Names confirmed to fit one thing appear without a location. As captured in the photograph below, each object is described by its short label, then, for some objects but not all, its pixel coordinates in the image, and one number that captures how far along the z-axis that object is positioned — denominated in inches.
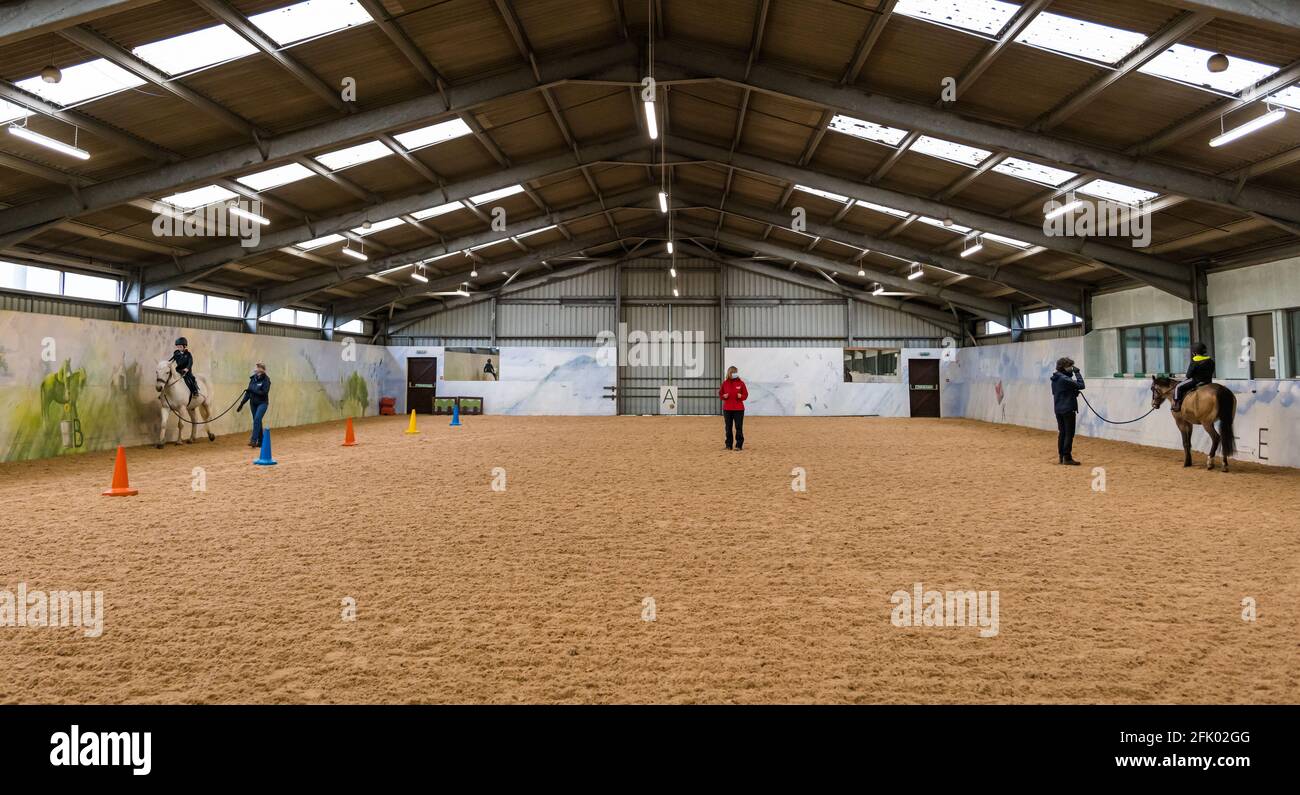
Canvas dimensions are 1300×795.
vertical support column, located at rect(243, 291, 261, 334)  890.7
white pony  554.9
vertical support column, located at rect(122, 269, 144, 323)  698.2
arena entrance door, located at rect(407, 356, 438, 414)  1188.5
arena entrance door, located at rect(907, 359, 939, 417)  1151.6
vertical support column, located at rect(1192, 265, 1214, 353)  620.3
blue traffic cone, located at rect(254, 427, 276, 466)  444.8
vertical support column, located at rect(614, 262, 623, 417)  1186.0
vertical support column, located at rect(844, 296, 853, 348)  1175.0
